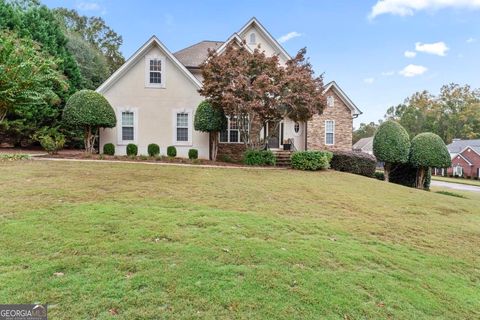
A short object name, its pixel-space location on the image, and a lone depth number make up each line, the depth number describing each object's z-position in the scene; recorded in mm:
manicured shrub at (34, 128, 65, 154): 14180
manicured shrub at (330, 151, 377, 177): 16234
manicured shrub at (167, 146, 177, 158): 15891
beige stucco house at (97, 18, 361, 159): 15914
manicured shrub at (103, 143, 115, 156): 15588
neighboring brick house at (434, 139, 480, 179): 44062
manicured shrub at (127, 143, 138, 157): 15758
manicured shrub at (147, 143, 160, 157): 15805
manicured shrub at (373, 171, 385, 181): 19000
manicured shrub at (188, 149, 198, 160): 15898
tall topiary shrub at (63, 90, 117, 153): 14242
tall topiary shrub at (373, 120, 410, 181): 17484
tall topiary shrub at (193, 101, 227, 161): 14961
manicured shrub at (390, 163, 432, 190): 19156
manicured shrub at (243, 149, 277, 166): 14539
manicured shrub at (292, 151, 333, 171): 13898
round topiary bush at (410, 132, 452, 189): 17688
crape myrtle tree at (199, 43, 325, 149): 13180
